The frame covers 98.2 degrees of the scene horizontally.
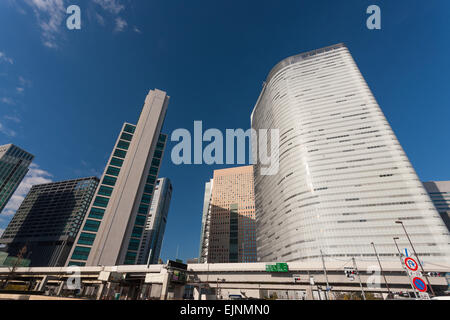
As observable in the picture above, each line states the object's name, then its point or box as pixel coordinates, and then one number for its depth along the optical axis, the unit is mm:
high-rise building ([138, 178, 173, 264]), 184750
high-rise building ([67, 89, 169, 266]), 69875
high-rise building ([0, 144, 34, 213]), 162875
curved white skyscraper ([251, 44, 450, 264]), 82500
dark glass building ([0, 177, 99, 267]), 141750
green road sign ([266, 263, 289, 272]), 57688
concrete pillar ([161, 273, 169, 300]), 36188
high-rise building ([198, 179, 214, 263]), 173850
